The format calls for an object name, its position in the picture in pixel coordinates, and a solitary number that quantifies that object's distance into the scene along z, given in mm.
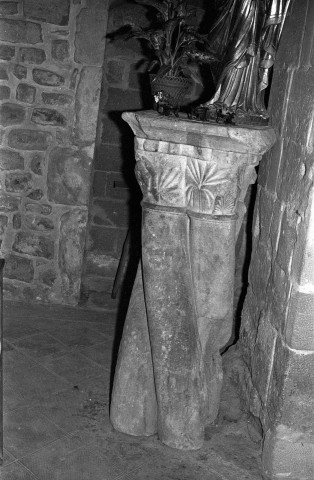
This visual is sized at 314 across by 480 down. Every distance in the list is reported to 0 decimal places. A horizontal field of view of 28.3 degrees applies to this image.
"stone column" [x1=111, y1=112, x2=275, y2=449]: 2699
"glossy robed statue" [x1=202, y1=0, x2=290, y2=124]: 2770
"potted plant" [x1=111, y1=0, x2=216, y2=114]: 2805
